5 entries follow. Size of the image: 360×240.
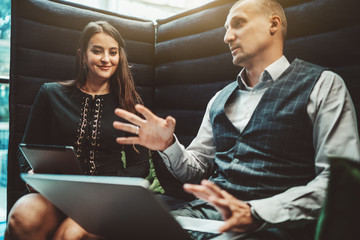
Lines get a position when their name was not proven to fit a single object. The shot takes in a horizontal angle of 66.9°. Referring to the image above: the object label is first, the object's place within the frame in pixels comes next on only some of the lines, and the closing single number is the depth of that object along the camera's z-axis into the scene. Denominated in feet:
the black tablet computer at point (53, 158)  3.08
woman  4.45
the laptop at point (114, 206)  1.94
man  2.51
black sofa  5.08
